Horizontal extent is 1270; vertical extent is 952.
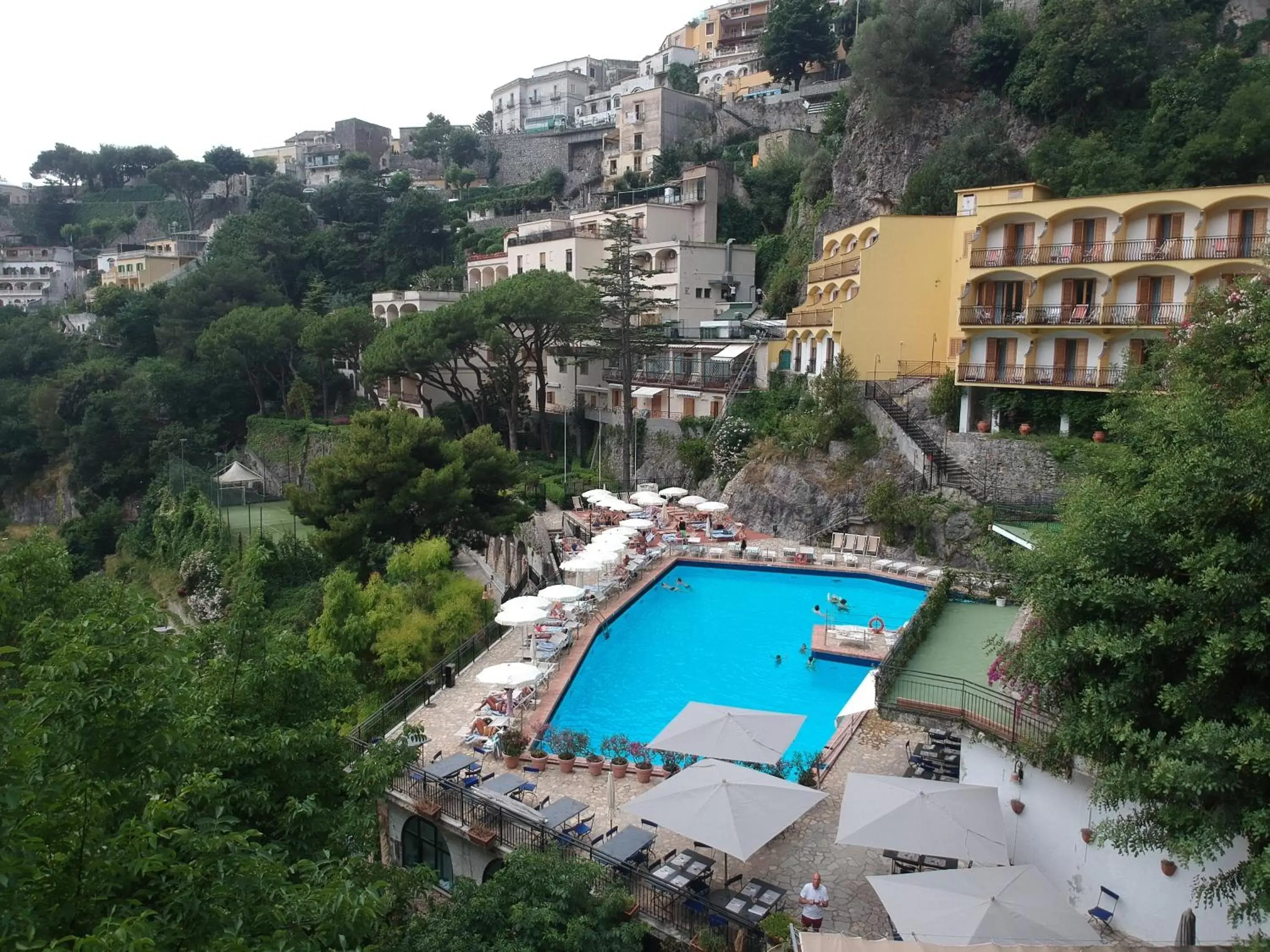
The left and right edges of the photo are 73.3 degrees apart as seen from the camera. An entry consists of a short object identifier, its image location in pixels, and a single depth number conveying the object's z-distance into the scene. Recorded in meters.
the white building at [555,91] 94.75
